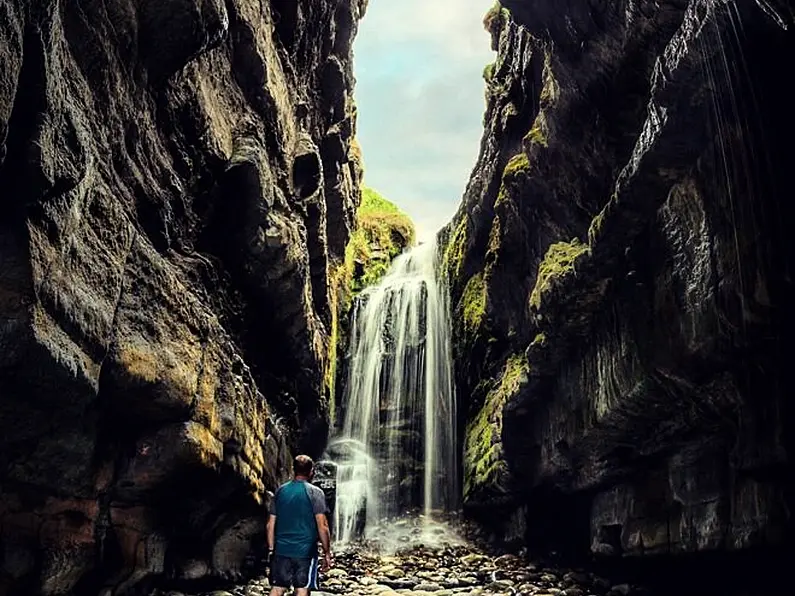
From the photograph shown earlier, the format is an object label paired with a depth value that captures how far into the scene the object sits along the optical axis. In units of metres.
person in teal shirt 6.67
